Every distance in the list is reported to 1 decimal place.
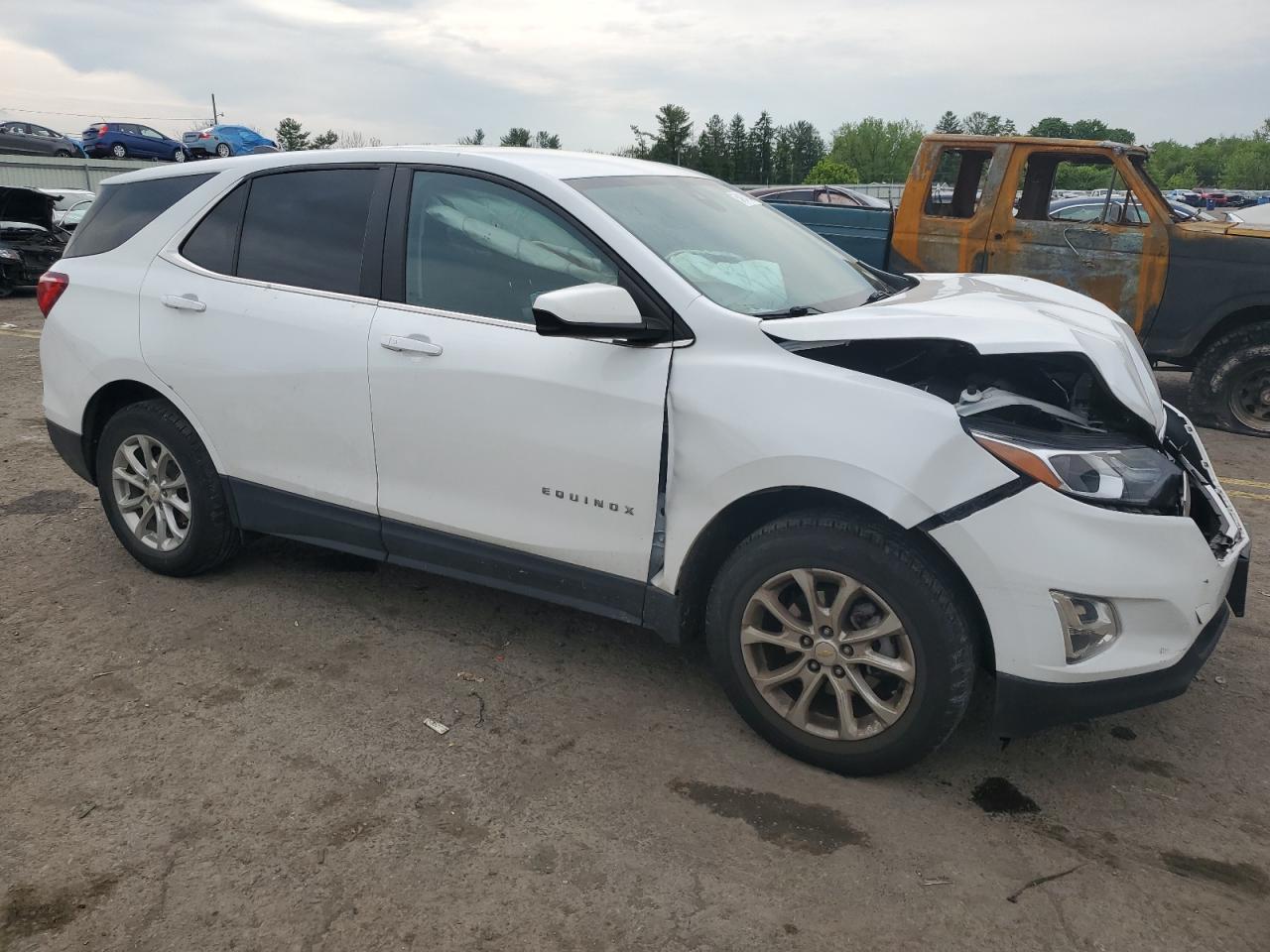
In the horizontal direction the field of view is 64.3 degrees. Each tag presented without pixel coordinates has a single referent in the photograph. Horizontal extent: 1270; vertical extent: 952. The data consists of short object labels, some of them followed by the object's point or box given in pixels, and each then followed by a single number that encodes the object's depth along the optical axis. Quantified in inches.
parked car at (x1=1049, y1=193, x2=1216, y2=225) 301.3
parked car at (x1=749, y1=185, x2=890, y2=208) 761.0
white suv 106.3
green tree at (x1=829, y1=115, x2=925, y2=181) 3831.2
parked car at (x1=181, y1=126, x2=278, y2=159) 1551.4
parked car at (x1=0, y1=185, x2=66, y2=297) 583.5
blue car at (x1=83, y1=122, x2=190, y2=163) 1453.0
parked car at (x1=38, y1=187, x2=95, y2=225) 743.1
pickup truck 294.0
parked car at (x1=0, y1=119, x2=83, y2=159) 1376.7
